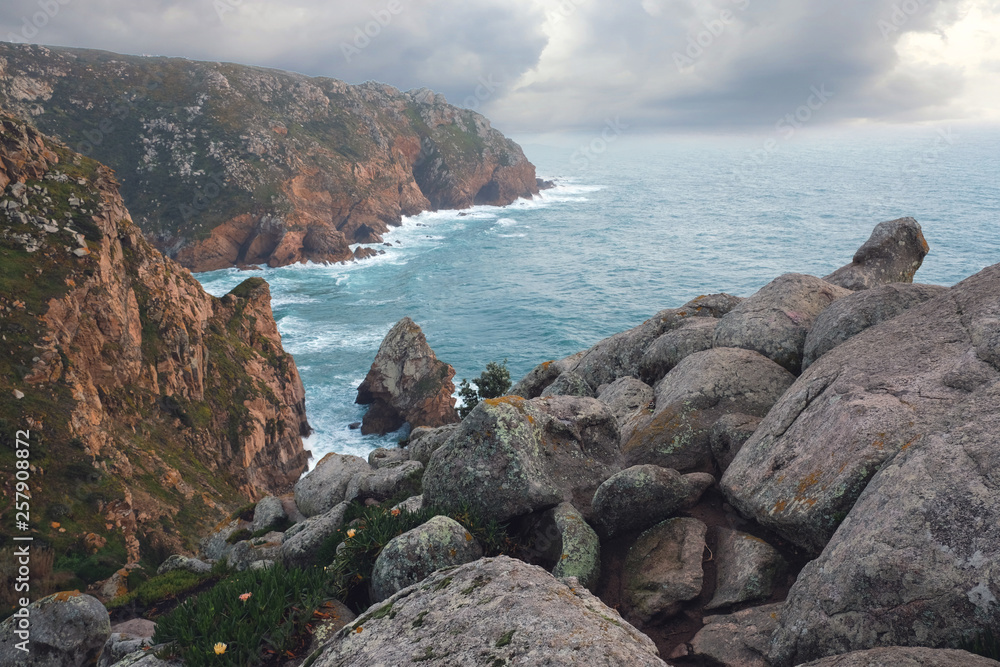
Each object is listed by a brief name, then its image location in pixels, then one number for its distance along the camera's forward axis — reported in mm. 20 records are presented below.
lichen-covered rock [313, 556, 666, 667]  5309
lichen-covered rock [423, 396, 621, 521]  10969
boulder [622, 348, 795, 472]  13633
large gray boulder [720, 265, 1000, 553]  8297
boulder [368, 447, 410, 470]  22488
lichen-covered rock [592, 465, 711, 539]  10578
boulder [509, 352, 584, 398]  26520
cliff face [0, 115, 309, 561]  27375
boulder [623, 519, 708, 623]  8969
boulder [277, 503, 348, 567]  12820
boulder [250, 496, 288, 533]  20527
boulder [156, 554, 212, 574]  17906
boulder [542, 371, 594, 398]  21992
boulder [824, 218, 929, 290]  20750
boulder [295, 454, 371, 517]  19797
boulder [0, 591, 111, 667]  10164
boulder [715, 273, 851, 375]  16750
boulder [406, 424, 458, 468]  20255
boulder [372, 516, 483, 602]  8844
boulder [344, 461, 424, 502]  16203
